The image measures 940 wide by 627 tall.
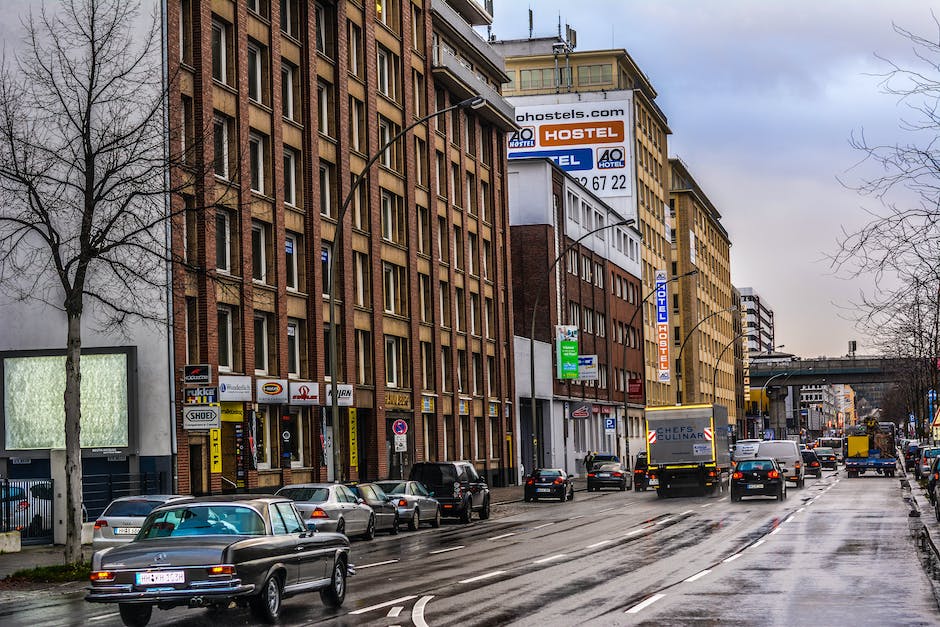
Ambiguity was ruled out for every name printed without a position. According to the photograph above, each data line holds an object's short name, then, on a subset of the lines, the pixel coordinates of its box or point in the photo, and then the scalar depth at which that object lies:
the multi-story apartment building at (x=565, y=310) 72.75
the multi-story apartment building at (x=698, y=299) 122.31
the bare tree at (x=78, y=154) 35.00
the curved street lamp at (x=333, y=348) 33.81
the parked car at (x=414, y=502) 35.69
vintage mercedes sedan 14.06
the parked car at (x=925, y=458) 54.41
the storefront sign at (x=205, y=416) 29.16
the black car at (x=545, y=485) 51.22
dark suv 39.16
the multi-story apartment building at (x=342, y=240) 37.97
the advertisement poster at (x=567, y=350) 72.06
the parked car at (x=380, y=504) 33.69
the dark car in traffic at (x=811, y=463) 77.27
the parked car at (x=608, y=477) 62.41
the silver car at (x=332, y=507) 28.95
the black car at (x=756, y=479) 45.47
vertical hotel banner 103.88
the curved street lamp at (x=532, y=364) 52.84
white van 59.97
